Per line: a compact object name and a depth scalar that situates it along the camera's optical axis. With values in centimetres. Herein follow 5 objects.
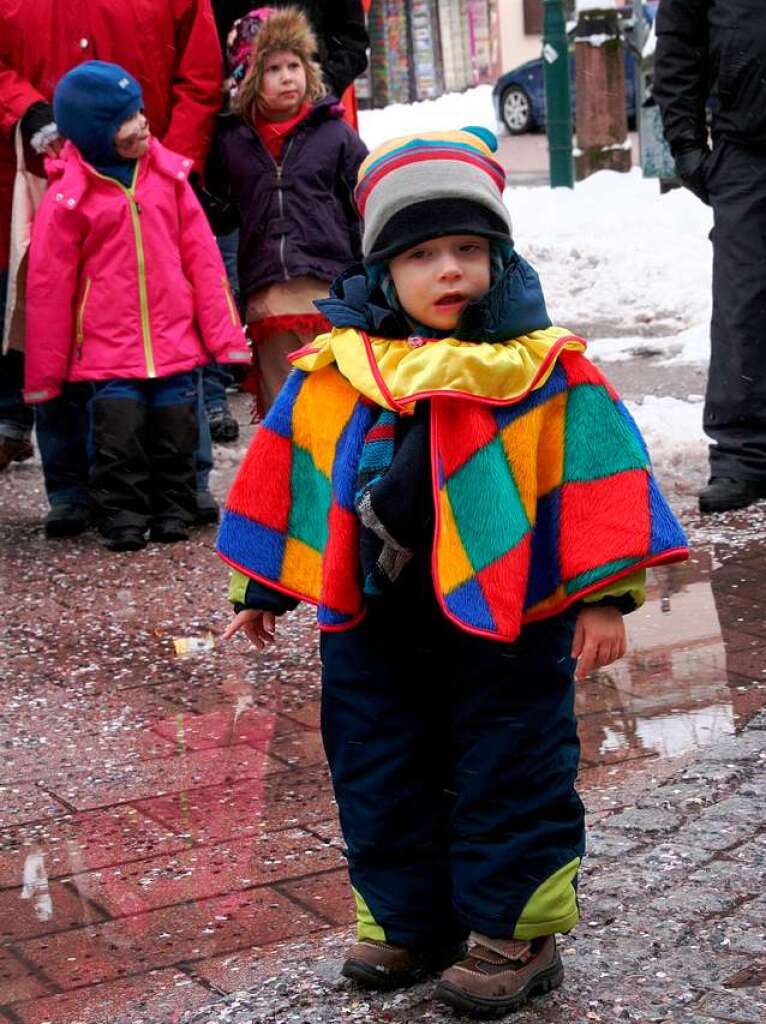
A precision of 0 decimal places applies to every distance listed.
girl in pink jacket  677
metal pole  1688
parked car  2544
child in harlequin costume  316
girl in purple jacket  727
